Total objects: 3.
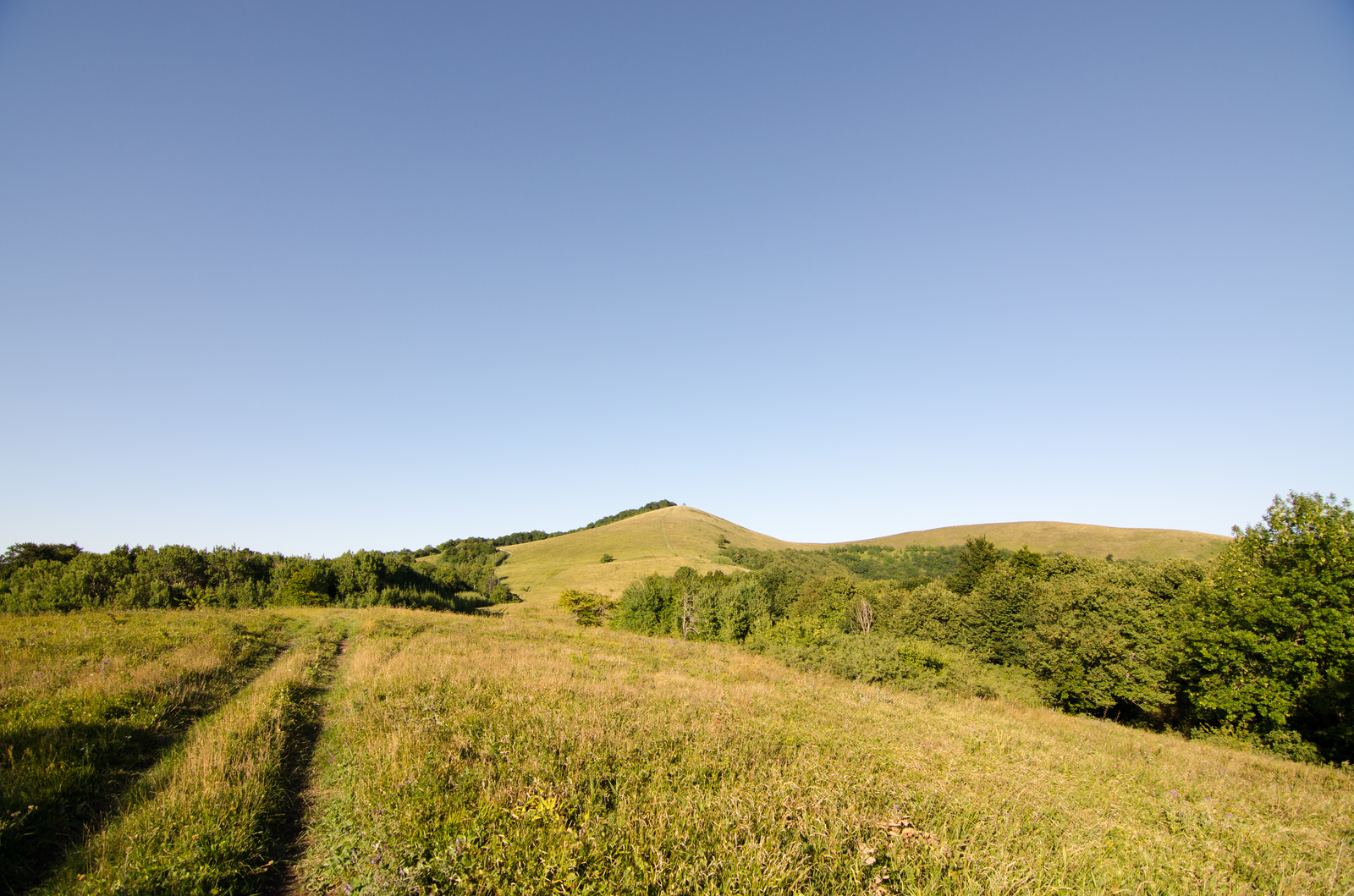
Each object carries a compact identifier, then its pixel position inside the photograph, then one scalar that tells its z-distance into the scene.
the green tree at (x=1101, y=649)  32.59
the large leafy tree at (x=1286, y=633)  22.31
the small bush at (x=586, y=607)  71.44
